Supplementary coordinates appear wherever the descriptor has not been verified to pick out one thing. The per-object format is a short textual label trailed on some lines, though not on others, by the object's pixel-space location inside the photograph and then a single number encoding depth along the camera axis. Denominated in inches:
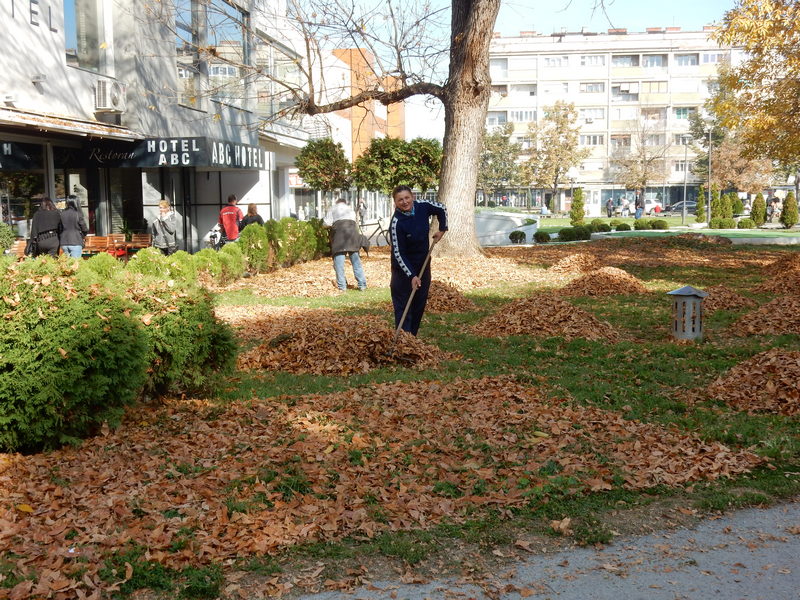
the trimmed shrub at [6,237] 608.7
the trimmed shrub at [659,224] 1454.1
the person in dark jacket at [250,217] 848.3
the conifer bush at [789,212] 1550.2
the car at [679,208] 3034.0
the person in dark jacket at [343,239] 590.6
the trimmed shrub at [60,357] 214.7
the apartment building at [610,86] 3378.4
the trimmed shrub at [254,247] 725.9
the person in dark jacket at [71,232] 587.5
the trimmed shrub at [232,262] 661.2
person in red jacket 813.2
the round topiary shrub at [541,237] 1209.4
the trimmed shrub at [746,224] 1526.7
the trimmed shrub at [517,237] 1250.6
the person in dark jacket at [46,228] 579.8
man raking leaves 354.6
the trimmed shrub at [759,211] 1600.6
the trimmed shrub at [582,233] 1247.5
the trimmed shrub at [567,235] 1232.8
